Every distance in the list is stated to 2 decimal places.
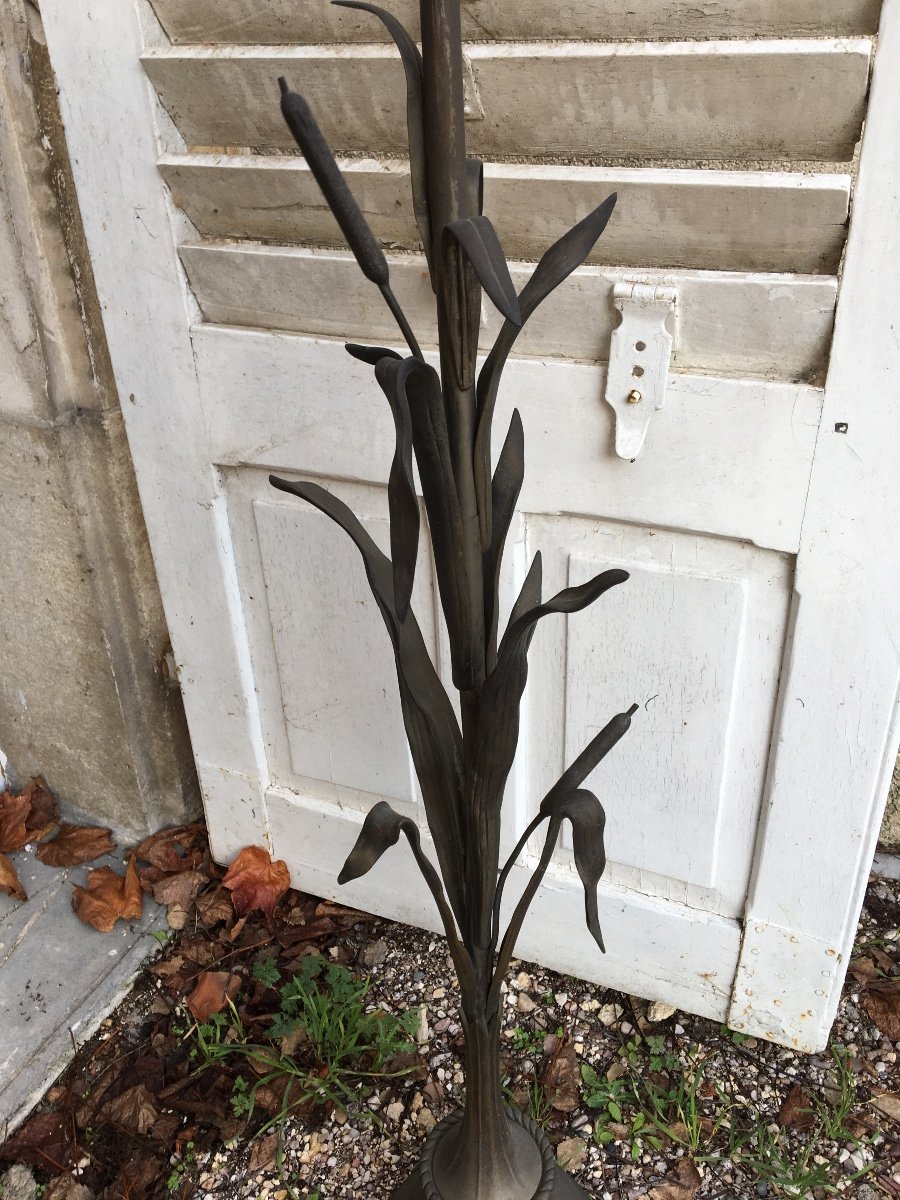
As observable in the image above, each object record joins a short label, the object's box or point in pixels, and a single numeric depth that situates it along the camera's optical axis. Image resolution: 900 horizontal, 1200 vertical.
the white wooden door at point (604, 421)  1.20
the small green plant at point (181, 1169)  1.63
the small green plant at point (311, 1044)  1.76
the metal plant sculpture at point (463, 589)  0.85
